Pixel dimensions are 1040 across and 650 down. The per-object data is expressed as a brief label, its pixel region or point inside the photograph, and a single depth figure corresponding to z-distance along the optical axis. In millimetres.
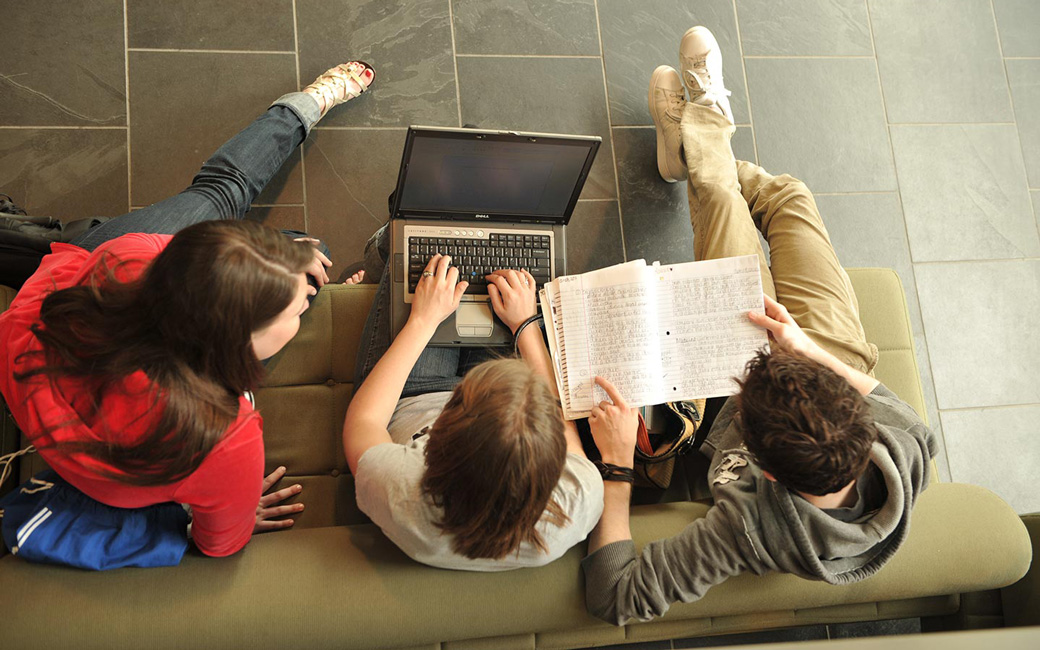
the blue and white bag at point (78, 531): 1194
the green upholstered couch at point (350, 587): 1202
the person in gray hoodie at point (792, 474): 1182
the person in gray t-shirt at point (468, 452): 1048
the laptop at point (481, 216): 1445
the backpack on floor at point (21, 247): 1507
